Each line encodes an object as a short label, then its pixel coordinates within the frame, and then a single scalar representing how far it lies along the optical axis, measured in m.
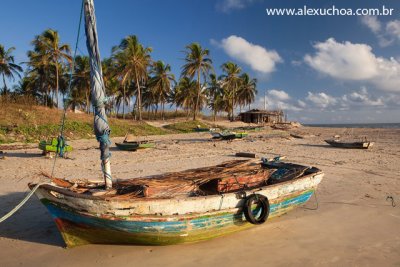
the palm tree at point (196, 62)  44.56
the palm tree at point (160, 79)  48.84
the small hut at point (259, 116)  61.56
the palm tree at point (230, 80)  56.62
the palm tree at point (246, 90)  64.62
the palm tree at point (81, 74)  43.75
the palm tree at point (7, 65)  40.75
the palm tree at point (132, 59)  38.25
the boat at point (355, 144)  20.06
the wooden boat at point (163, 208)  5.20
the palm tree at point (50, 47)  36.88
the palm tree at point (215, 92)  61.69
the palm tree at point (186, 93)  55.34
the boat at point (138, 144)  18.66
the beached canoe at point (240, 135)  26.89
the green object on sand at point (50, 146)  15.50
